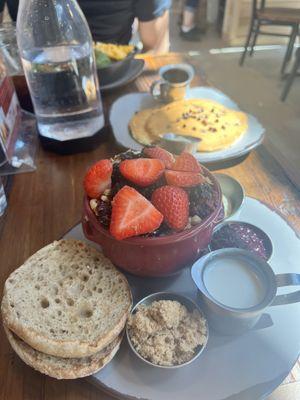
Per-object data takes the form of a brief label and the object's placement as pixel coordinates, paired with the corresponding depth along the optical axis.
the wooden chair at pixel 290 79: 2.78
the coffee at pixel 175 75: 1.19
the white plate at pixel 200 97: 0.97
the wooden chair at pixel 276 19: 3.03
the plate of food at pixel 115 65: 1.22
